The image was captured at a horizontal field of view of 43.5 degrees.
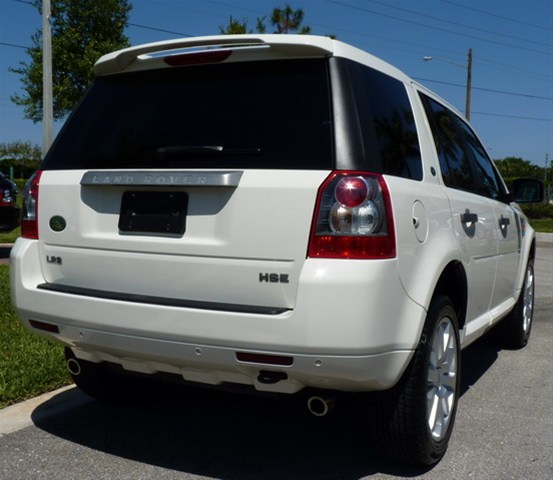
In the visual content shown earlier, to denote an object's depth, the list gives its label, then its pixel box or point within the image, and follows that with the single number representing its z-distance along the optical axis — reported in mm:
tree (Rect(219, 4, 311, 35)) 32906
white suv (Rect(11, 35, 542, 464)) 2676
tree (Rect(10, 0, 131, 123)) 25047
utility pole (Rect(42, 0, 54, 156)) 15211
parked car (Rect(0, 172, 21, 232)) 10281
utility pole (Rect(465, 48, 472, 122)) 31625
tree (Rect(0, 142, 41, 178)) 70500
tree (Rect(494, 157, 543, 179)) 56188
